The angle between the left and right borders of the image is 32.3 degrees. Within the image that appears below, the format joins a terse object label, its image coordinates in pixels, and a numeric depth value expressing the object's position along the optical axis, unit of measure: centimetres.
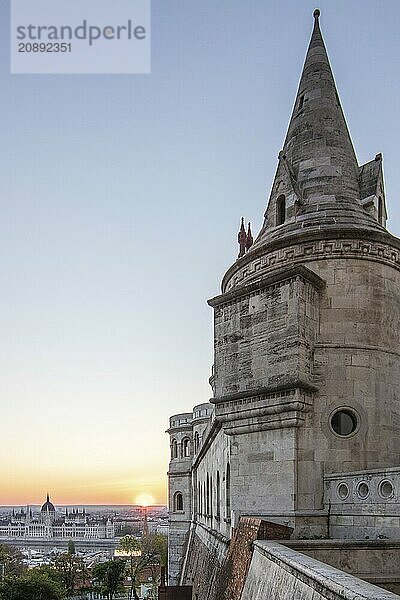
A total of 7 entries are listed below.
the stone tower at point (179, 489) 4300
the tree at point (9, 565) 7434
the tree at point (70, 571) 7319
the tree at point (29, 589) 5091
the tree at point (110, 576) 6762
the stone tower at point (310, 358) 1364
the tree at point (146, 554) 7959
